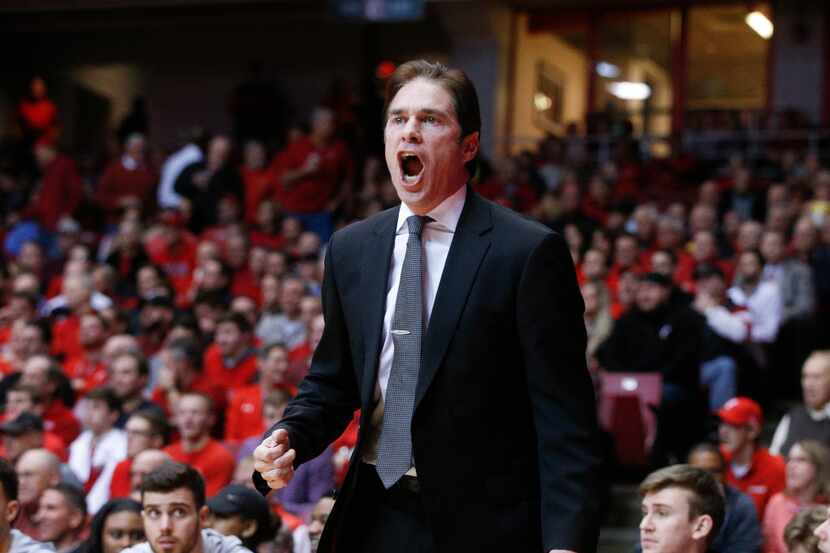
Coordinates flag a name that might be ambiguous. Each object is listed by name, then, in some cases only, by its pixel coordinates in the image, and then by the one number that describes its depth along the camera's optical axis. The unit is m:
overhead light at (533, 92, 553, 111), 36.22
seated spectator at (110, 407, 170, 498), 14.68
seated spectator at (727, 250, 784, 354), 19.58
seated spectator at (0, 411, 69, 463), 14.90
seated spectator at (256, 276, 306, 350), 19.80
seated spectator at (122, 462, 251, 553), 10.13
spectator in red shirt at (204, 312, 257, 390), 18.56
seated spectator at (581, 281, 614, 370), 19.00
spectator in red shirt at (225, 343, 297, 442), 16.56
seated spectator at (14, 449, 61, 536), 13.38
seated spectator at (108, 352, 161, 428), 16.86
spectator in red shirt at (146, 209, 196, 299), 24.42
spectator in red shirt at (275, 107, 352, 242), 26.28
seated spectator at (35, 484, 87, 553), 12.84
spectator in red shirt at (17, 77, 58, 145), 37.94
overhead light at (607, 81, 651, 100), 35.12
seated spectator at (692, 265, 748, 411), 17.47
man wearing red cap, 14.47
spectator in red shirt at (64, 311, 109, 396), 19.33
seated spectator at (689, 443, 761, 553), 12.09
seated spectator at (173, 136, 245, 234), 27.02
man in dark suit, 5.57
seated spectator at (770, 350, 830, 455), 14.87
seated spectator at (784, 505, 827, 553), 10.30
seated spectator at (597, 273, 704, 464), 16.62
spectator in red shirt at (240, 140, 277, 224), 26.92
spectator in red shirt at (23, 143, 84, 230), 27.84
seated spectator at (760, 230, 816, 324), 20.16
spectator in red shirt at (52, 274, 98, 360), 20.80
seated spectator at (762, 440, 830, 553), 12.69
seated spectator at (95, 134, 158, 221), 28.05
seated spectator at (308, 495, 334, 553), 11.82
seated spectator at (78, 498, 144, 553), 11.66
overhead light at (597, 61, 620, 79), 35.62
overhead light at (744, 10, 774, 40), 33.69
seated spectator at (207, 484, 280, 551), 11.79
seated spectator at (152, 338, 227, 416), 17.55
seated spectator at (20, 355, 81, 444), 16.95
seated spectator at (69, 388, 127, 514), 15.86
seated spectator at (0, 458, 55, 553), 10.45
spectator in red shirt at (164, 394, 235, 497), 14.83
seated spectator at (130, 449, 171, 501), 13.32
